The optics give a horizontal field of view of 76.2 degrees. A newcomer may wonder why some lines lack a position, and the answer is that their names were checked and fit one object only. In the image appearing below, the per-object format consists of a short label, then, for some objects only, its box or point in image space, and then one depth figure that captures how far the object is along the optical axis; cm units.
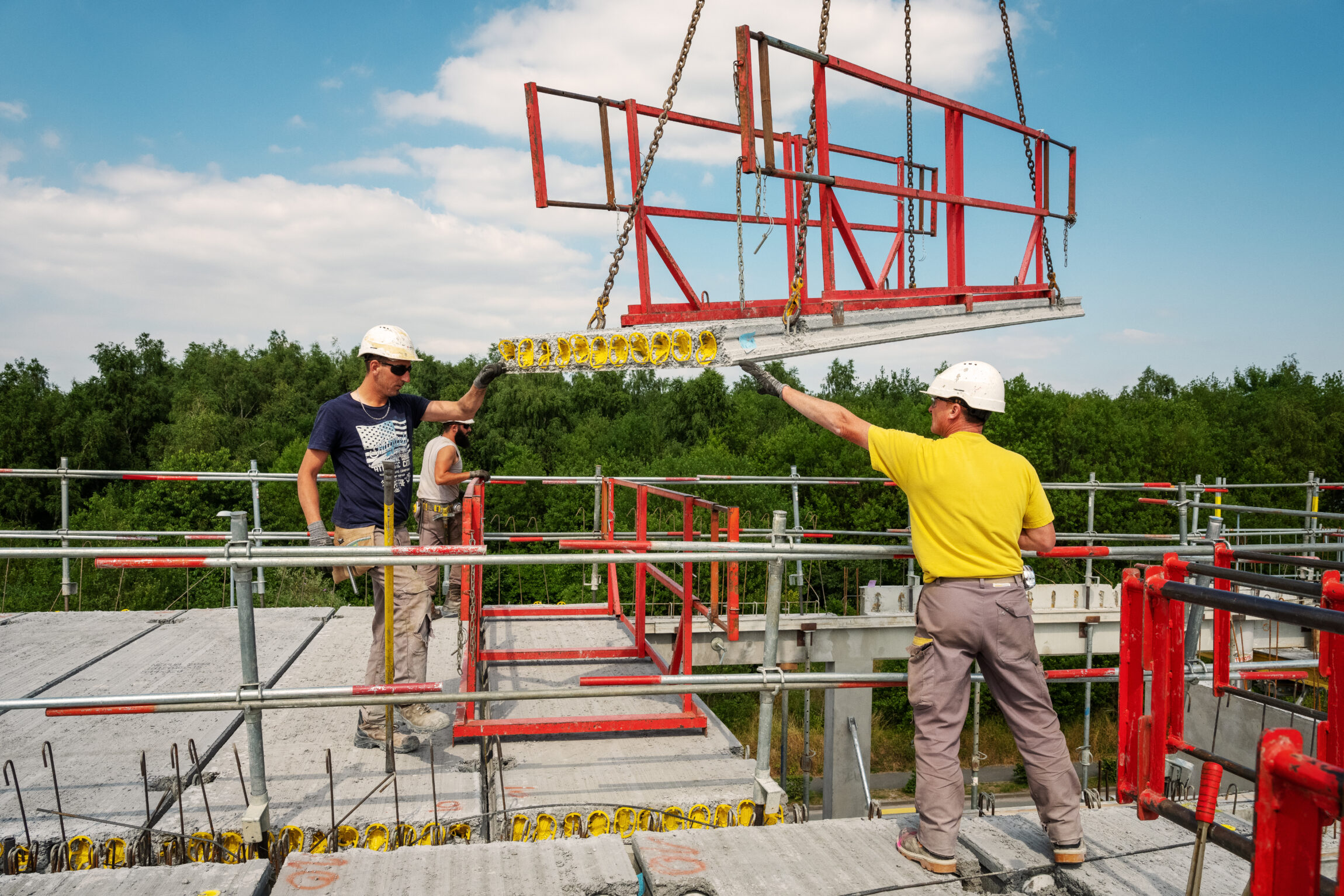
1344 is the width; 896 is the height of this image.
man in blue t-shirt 430
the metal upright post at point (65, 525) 807
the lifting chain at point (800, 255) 493
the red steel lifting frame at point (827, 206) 499
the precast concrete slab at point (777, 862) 262
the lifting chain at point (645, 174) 507
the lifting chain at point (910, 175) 666
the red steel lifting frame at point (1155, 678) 275
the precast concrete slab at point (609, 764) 388
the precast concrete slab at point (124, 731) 358
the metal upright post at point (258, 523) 811
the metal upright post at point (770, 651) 336
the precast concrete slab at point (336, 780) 354
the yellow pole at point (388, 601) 386
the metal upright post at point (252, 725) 297
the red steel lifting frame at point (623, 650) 439
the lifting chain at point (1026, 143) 659
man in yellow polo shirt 290
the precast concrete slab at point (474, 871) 256
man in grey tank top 729
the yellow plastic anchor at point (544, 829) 361
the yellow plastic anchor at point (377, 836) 345
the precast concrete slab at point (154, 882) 246
